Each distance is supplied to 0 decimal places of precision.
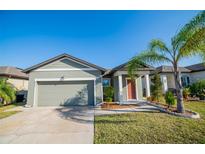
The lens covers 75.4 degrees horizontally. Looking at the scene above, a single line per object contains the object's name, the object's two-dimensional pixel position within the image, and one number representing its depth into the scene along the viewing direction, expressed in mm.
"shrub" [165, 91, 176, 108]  9891
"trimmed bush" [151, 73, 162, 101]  14280
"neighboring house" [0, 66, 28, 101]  17234
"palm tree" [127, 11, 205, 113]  7445
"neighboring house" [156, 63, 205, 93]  20203
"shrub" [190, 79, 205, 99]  15281
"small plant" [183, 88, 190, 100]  15872
